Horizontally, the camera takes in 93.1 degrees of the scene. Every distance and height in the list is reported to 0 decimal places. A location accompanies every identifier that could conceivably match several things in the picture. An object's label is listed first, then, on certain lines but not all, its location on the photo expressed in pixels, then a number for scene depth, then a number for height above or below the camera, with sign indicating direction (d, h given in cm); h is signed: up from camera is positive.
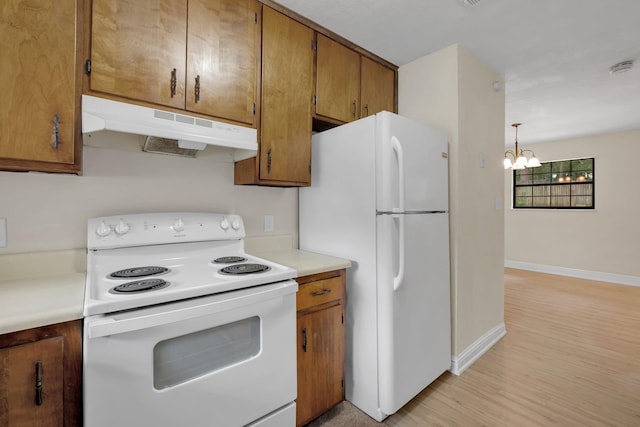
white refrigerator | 171 -17
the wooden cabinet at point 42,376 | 90 -50
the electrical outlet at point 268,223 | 218 -4
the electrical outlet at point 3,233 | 134 -7
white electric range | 100 -43
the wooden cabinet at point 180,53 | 132 +80
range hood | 124 +41
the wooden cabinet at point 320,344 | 161 -70
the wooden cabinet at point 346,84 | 209 +100
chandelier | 437 +81
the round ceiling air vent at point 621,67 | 252 +128
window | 515 +59
